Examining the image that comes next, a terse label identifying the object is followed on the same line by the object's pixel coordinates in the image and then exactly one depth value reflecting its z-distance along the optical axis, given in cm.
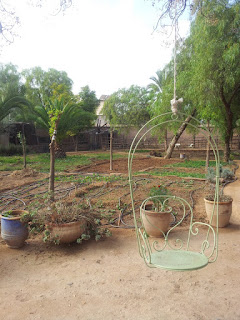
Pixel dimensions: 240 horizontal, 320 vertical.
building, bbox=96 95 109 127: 2653
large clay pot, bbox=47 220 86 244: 361
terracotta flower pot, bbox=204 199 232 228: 447
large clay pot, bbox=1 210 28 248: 364
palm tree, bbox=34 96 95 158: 1508
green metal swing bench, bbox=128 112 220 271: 213
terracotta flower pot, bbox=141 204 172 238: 403
